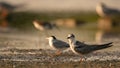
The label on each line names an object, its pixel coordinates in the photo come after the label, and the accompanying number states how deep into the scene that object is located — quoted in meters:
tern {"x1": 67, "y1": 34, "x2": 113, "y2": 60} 12.95
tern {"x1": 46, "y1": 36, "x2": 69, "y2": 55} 14.09
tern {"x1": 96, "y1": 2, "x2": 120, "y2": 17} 24.83
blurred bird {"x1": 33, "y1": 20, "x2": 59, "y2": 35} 19.94
